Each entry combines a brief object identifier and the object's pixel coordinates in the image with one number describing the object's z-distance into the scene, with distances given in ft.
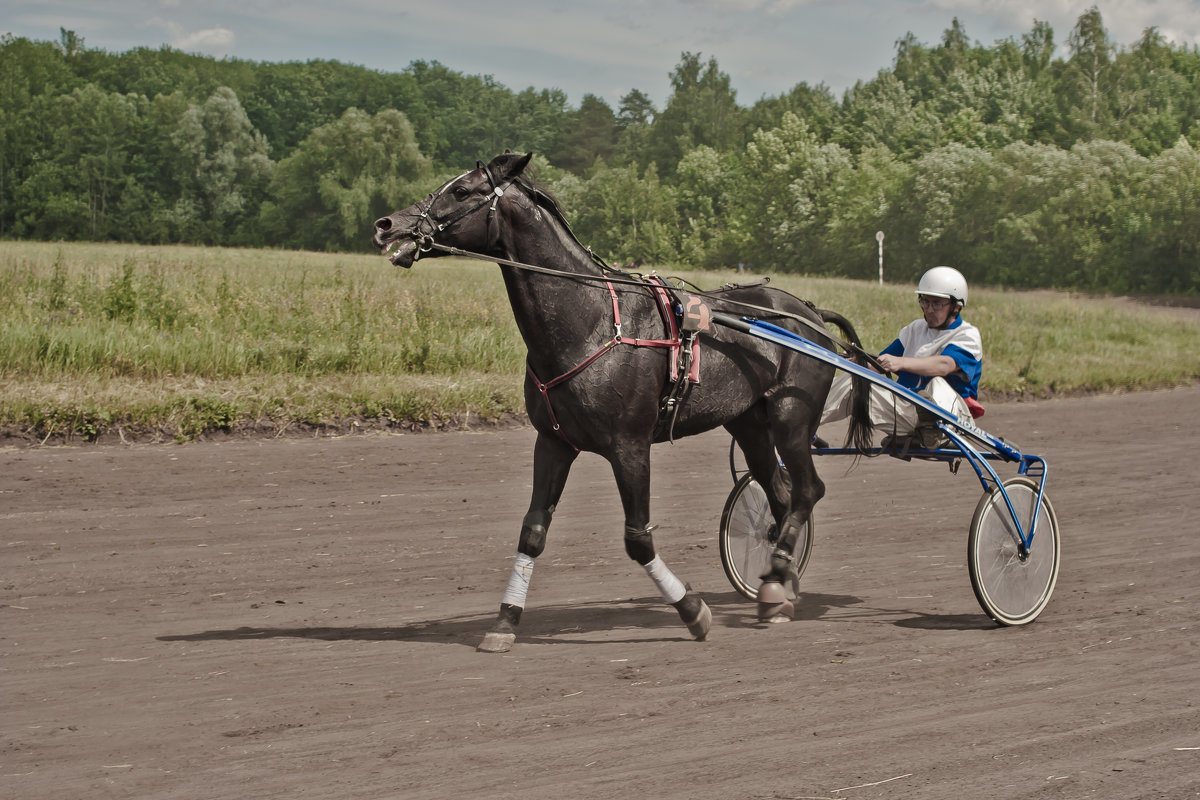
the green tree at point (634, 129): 306.76
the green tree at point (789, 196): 197.77
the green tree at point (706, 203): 220.02
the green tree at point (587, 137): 336.70
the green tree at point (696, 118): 292.40
